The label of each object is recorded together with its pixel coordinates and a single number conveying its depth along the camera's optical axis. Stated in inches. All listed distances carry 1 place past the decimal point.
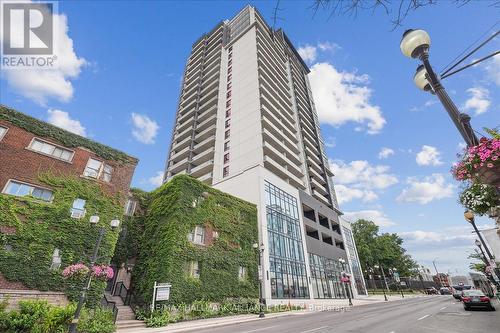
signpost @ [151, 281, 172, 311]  698.8
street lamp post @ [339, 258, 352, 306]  1712.7
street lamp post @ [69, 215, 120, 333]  406.6
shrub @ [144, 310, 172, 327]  628.4
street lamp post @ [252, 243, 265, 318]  888.0
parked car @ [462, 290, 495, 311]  723.4
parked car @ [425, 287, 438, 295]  2870.6
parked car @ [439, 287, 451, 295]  2760.8
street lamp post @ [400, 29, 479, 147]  162.4
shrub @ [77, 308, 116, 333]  499.8
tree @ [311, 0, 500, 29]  132.8
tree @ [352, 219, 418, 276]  2691.9
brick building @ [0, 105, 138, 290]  614.5
